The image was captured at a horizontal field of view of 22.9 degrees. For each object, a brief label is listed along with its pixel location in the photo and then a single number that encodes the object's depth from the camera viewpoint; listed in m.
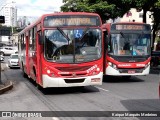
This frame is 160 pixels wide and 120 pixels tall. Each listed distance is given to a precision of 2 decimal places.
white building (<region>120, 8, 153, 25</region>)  107.81
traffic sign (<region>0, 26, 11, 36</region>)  26.78
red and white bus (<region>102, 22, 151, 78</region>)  19.47
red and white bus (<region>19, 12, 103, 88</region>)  14.45
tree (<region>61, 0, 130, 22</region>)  33.72
